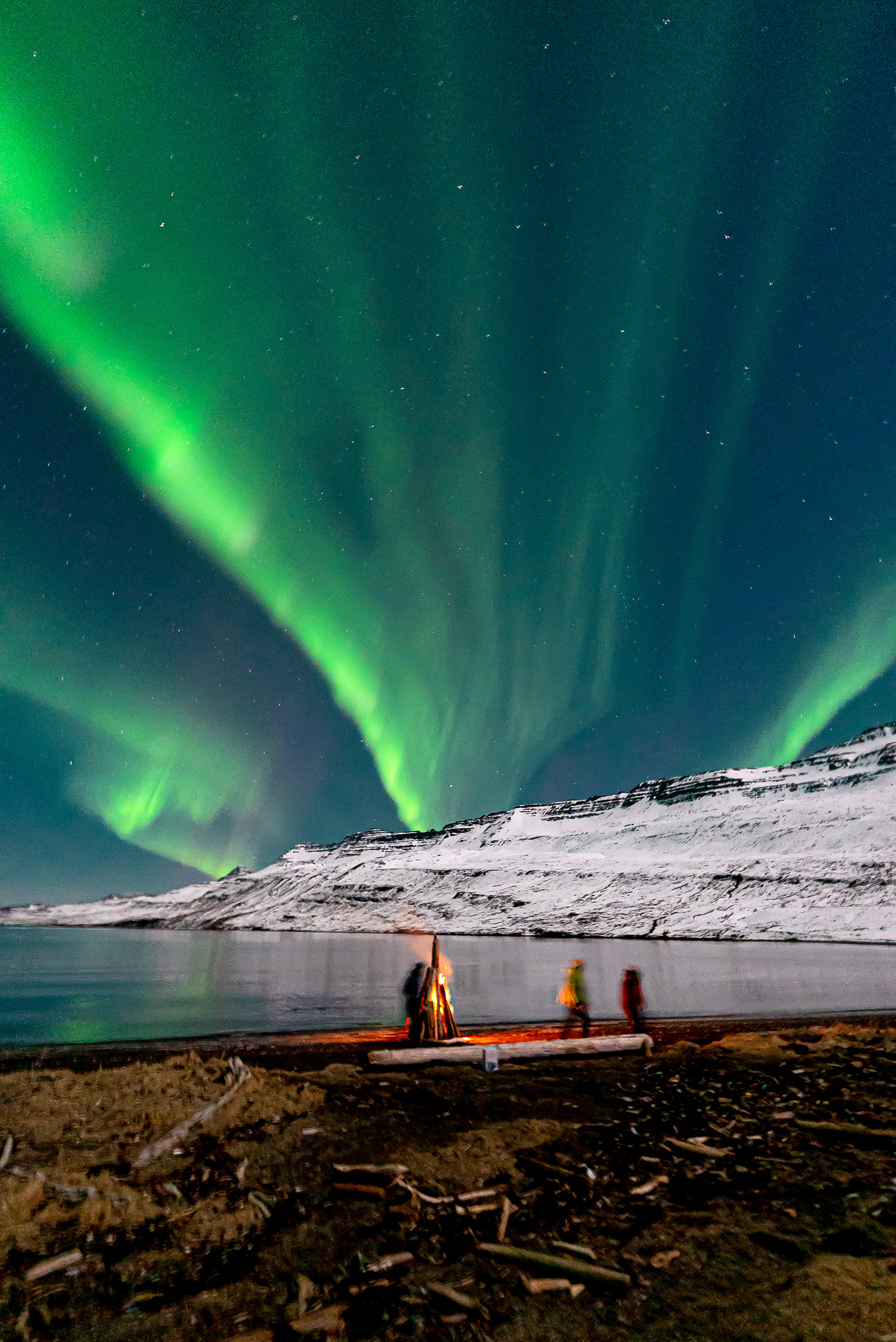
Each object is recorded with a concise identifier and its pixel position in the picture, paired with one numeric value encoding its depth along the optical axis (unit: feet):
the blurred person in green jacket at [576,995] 65.67
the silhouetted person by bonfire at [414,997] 60.23
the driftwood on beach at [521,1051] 52.85
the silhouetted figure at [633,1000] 66.74
